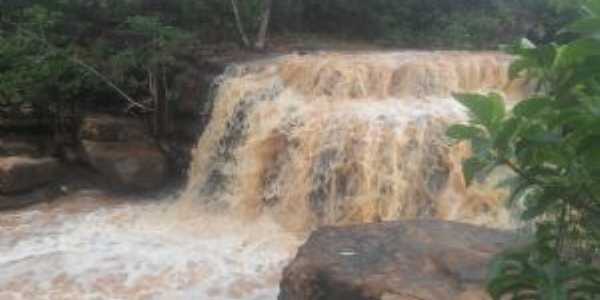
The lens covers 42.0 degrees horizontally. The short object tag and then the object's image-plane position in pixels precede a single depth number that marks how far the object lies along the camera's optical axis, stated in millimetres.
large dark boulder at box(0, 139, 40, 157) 8383
